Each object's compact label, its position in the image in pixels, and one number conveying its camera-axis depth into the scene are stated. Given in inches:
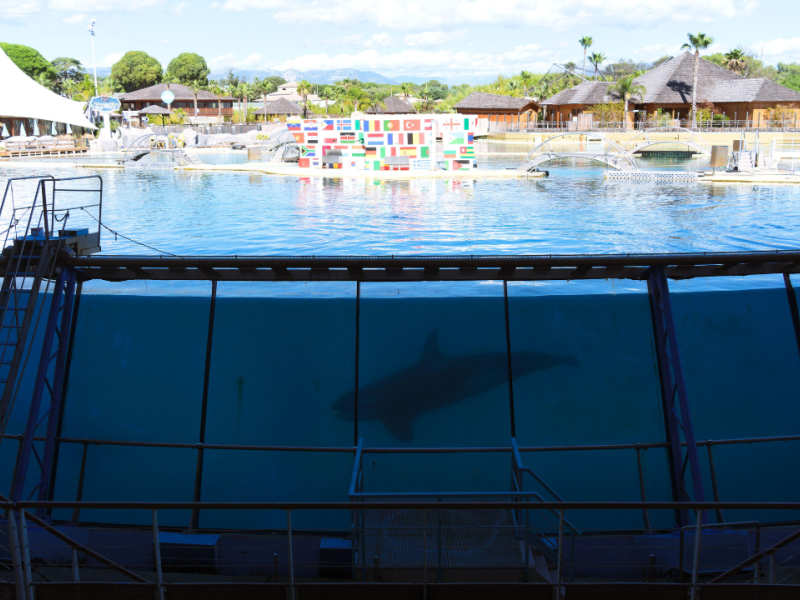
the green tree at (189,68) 4970.5
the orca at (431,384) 410.0
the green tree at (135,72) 4606.3
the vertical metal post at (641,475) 374.8
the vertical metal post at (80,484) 368.8
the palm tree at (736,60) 3196.4
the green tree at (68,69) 4972.9
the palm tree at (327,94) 4263.3
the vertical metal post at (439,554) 242.2
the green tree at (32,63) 4285.4
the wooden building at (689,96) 2672.2
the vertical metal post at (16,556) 230.5
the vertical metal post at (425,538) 239.5
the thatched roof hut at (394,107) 3751.2
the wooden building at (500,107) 3196.4
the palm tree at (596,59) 3993.6
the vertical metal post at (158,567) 240.4
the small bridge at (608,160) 1865.2
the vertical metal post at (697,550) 232.9
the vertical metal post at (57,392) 365.4
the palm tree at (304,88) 4197.8
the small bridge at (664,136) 2447.3
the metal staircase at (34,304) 336.2
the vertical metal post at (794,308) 431.5
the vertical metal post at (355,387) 405.0
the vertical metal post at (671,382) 345.1
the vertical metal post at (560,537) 236.1
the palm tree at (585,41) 4212.6
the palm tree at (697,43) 2684.5
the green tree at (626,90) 2839.6
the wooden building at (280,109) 3678.6
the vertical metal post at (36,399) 338.0
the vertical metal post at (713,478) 352.9
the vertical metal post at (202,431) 370.0
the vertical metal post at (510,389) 409.7
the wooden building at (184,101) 3922.2
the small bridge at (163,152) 2111.3
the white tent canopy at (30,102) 2630.4
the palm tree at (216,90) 4197.8
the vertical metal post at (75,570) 259.0
